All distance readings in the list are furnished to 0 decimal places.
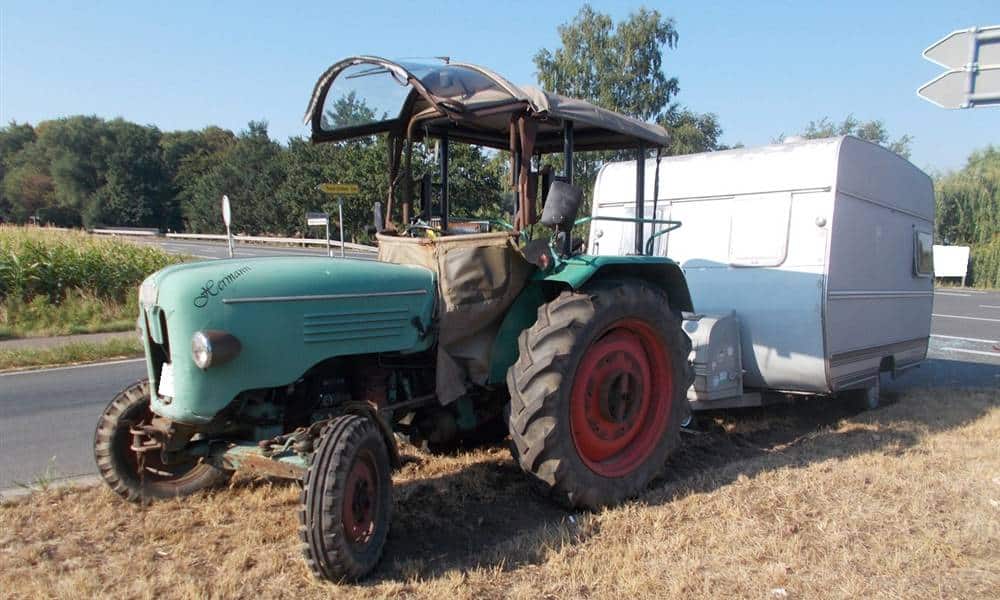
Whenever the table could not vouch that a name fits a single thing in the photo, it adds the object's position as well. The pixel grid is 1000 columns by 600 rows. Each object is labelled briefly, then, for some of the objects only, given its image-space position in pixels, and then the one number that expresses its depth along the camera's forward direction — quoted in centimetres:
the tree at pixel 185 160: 6481
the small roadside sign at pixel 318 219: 1205
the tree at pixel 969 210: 3728
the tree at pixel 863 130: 5416
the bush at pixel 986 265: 3144
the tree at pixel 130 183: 6231
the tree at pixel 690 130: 3075
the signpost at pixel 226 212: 1407
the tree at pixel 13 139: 7612
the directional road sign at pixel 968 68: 521
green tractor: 325
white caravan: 602
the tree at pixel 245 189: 5384
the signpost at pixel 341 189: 907
